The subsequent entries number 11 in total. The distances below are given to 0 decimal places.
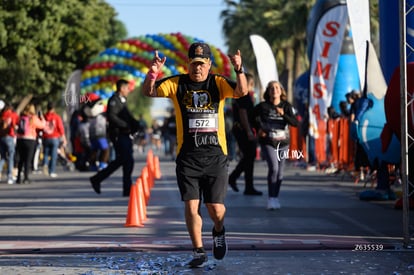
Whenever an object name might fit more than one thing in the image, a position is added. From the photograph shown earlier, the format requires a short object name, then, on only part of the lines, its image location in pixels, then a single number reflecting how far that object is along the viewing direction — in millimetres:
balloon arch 34625
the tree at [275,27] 51800
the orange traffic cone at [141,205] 12805
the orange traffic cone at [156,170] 23828
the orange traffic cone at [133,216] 12312
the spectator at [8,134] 22484
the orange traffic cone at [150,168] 19466
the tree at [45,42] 39844
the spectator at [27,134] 21438
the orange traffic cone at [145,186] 15856
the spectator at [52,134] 25516
